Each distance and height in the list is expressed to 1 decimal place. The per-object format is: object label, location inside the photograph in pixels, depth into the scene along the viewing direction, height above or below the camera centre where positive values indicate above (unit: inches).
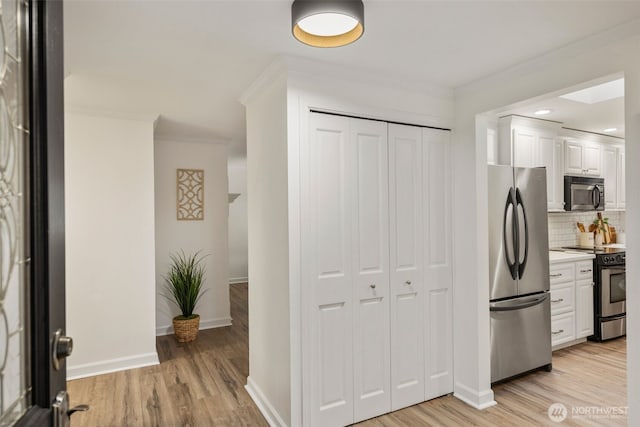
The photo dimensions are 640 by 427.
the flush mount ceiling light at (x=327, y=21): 63.8 +34.2
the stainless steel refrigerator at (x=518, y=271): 120.6 -19.8
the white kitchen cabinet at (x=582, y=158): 173.3 +24.5
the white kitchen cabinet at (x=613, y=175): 189.3 +17.6
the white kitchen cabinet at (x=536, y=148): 150.6 +25.8
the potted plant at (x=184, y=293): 170.7 -35.1
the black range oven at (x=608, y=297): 162.6 -37.5
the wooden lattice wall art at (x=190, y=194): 186.4 +10.6
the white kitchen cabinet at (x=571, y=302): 151.1 -37.1
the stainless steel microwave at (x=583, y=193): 169.8 +7.7
